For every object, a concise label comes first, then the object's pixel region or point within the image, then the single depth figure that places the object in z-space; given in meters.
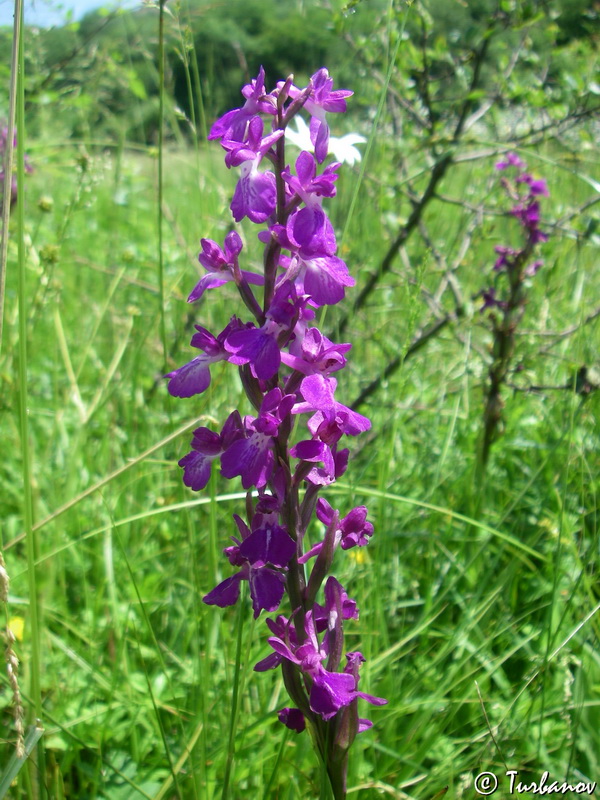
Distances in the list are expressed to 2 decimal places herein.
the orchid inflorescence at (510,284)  0.55
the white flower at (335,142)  0.30
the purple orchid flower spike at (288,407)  0.27
